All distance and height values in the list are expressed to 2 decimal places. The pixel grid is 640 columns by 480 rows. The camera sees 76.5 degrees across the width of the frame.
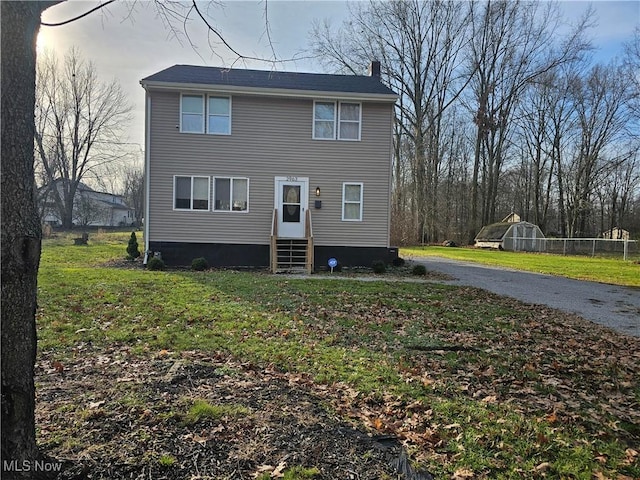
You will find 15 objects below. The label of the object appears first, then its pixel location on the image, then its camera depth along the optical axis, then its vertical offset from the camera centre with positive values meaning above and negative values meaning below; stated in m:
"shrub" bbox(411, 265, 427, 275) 12.64 -1.16
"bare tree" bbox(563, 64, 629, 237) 33.53 +9.38
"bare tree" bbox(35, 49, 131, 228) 33.72 +8.81
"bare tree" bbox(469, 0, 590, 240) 32.69 +13.88
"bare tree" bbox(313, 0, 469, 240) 30.52 +12.92
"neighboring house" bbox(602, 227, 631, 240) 32.99 +0.49
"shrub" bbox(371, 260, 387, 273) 13.01 -1.12
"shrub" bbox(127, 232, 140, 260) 15.80 -1.01
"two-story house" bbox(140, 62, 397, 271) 13.43 +1.94
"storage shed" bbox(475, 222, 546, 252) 30.50 -0.10
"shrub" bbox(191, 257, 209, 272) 12.45 -1.15
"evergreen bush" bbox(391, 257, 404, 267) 14.50 -1.05
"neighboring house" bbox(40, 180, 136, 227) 37.10 +1.62
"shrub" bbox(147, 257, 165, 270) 12.21 -1.15
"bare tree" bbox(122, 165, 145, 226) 52.83 +5.10
